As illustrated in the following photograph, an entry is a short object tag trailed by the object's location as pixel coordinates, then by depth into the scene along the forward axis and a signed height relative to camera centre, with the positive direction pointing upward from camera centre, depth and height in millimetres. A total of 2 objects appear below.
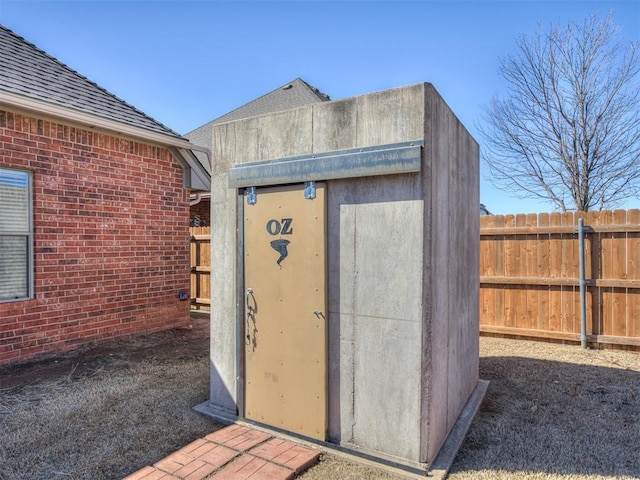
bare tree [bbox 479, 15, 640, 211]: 10047 +3911
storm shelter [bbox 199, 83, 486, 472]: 2818 -208
